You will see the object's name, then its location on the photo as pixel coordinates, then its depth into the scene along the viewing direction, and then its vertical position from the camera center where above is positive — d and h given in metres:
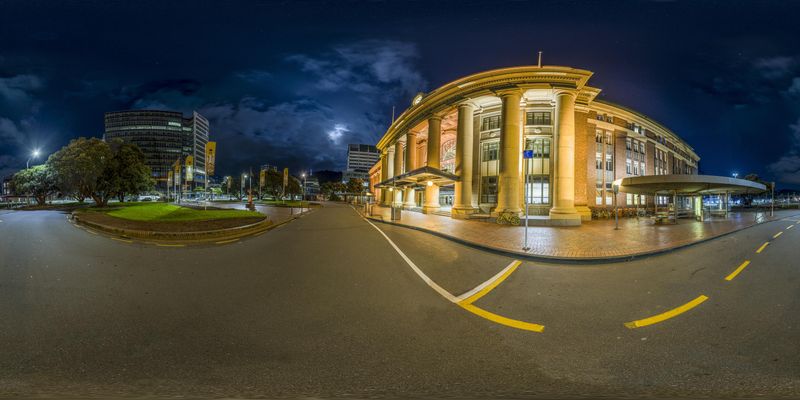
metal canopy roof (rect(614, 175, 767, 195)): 22.81 +1.69
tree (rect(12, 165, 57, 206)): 39.75 +1.91
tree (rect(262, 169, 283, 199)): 76.88 +4.11
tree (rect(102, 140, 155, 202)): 37.91 +3.19
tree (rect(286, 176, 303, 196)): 91.05 +4.04
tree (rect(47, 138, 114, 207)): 34.53 +3.31
